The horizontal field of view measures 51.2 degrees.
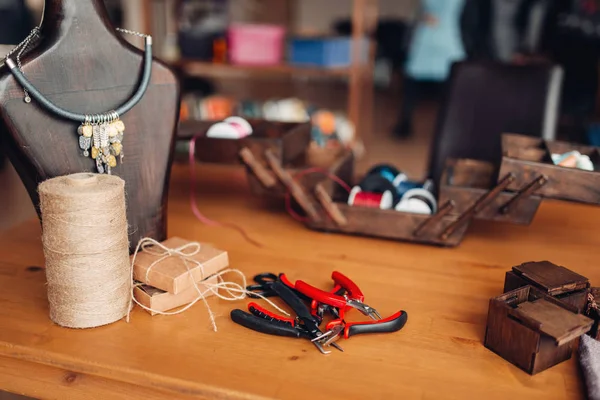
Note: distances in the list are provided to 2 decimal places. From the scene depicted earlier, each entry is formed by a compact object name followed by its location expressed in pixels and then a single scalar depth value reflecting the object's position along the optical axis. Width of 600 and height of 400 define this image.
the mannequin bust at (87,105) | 0.96
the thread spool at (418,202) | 1.24
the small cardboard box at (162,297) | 0.94
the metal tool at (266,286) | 1.00
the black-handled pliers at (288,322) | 0.87
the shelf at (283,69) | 3.78
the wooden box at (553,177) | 1.07
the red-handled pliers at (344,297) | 0.92
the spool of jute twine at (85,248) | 0.84
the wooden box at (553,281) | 0.87
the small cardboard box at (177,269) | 0.94
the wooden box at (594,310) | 0.86
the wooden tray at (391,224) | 1.20
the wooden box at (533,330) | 0.78
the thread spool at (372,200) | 1.28
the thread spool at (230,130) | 1.38
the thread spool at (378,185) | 1.31
